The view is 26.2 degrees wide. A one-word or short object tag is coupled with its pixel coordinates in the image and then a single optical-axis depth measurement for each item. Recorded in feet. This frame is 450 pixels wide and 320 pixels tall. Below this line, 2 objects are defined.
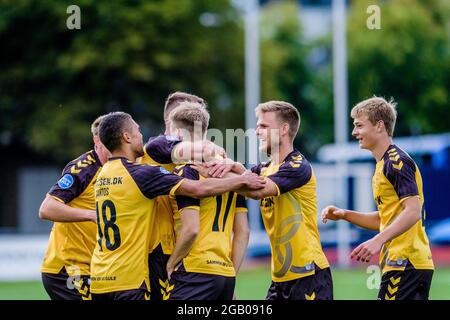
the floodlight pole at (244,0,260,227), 97.19
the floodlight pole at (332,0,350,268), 91.04
